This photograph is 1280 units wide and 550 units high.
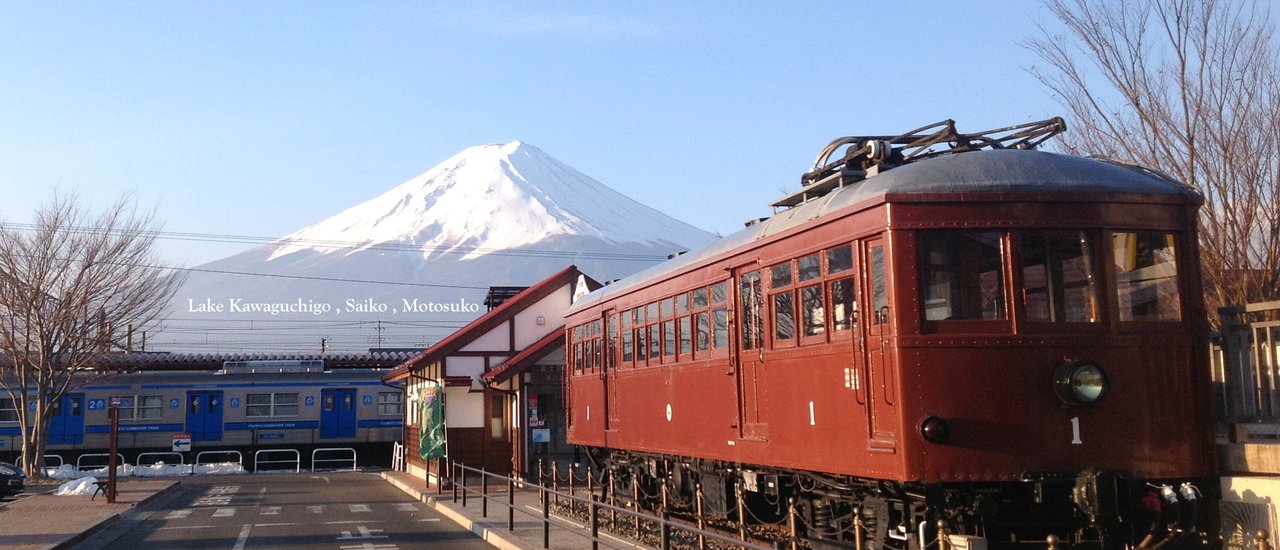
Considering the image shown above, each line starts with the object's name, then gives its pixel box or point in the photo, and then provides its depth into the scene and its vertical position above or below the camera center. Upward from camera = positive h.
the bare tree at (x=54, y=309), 30.52 +2.99
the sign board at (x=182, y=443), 37.50 -0.53
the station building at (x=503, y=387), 25.28 +0.63
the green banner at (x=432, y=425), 25.45 -0.13
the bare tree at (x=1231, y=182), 13.25 +2.32
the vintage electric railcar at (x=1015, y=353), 8.42 +0.34
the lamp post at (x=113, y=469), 22.23 -0.74
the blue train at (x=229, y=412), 38.81 +0.41
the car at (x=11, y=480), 25.52 -1.05
